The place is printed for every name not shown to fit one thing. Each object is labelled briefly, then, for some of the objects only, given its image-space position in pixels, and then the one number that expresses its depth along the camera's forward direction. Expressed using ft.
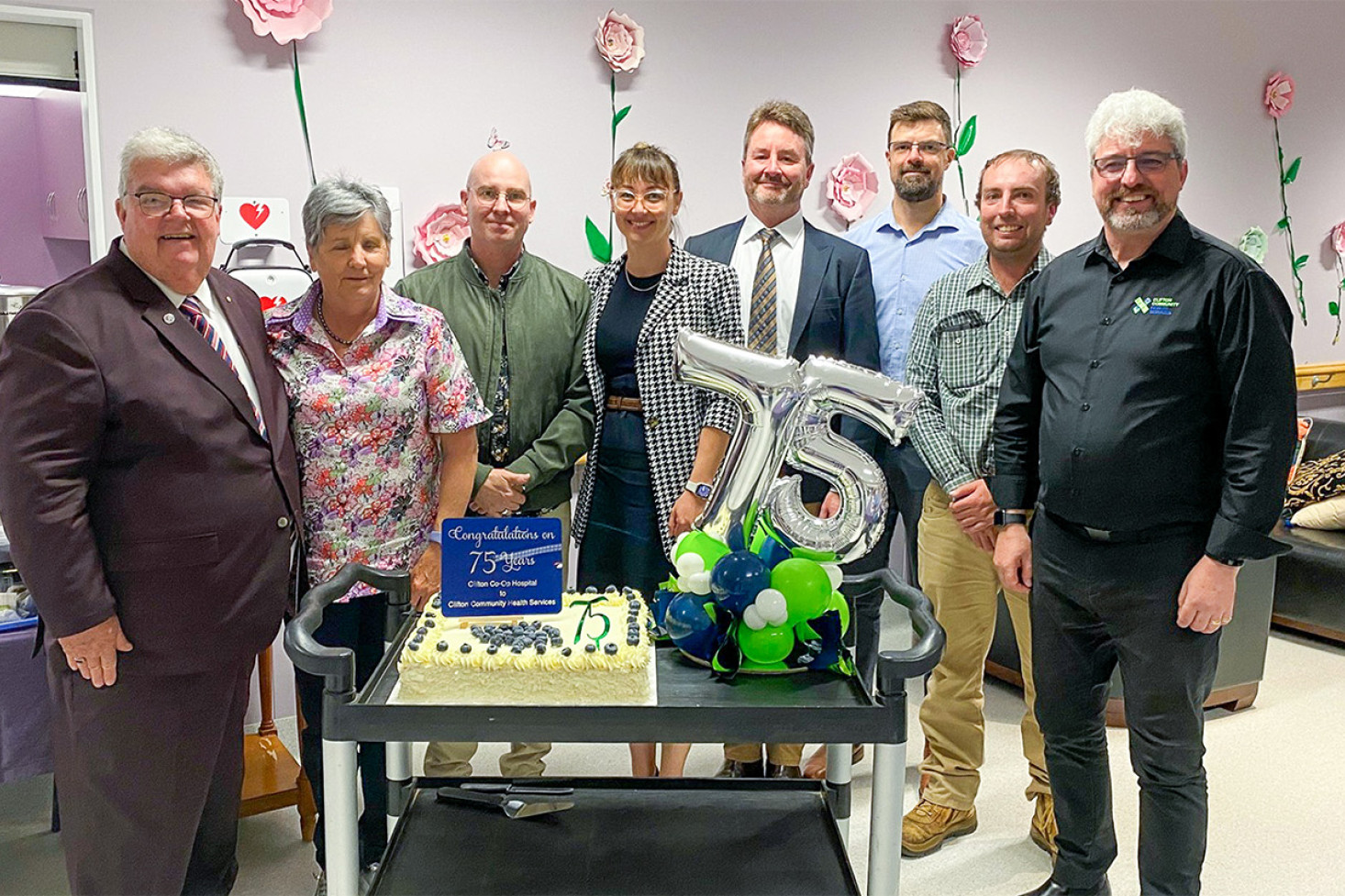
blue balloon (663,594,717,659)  4.85
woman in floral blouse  6.75
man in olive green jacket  8.20
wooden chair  8.84
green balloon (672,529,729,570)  5.03
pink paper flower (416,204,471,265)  11.38
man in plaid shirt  8.26
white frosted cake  4.52
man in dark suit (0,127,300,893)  5.73
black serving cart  4.50
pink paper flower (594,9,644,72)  11.93
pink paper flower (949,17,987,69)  14.10
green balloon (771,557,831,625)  4.80
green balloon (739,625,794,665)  4.80
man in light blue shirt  9.71
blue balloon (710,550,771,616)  4.77
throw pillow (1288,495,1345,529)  14.21
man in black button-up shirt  6.27
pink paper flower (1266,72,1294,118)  17.12
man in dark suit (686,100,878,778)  8.85
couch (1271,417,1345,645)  13.85
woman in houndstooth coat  7.80
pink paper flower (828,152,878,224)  13.70
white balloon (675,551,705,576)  4.95
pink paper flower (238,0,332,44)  10.23
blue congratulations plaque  4.77
